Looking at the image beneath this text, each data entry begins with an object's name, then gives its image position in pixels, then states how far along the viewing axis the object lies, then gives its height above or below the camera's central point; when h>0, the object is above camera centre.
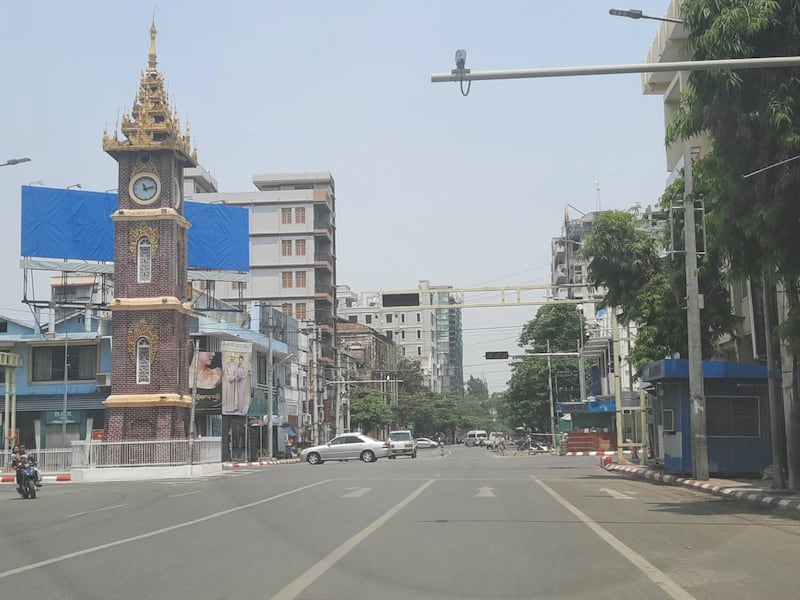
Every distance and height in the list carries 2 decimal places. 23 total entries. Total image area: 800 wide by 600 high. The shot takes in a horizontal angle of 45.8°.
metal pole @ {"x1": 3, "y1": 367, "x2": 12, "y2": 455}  49.78 -0.77
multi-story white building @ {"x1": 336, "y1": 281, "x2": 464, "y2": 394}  142.50 +12.71
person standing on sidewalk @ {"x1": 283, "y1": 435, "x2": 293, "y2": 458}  67.68 -3.03
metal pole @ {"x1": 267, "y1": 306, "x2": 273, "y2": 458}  56.12 +0.69
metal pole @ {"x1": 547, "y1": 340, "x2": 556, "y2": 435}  79.88 -0.41
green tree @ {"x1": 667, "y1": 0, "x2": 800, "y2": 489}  15.68 +4.65
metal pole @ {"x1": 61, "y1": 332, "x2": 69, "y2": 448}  53.18 -0.33
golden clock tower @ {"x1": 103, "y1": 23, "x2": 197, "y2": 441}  42.22 +5.25
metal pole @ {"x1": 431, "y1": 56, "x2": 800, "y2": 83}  13.09 +4.59
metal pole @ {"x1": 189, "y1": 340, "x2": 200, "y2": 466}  40.44 -0.73
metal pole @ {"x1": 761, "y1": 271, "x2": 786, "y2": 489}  22.03 -0.06
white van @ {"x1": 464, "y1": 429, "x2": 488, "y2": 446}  118.25 -4.28
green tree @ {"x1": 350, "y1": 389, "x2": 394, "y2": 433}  99.19 -0.60
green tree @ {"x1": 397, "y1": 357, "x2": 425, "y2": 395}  124.52 +3.64
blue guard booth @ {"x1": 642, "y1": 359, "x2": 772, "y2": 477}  27.03 -0.52
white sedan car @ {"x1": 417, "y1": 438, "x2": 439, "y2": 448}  100.56 -4.18
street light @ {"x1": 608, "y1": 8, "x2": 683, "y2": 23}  14.58 +5.93
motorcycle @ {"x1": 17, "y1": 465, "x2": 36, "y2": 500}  26.83 -2.05
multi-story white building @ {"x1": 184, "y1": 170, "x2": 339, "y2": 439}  97.19 +16.39
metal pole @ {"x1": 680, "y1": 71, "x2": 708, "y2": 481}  25.62 +1.36
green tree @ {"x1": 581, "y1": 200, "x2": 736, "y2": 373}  29.86 +3.82
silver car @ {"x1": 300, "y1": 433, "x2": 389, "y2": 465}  50.31 -2.40
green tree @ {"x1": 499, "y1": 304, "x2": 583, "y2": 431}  85.44 +3.13
